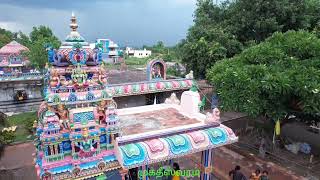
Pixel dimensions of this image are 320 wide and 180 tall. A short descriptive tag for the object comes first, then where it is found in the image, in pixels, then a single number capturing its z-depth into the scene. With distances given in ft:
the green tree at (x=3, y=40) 137.36
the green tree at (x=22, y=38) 147.59
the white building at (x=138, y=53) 357.49
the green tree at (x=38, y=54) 84.64
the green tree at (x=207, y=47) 67.21
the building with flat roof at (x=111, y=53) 248.28
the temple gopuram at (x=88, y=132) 24.35
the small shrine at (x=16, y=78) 80.89
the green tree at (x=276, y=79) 37.86
